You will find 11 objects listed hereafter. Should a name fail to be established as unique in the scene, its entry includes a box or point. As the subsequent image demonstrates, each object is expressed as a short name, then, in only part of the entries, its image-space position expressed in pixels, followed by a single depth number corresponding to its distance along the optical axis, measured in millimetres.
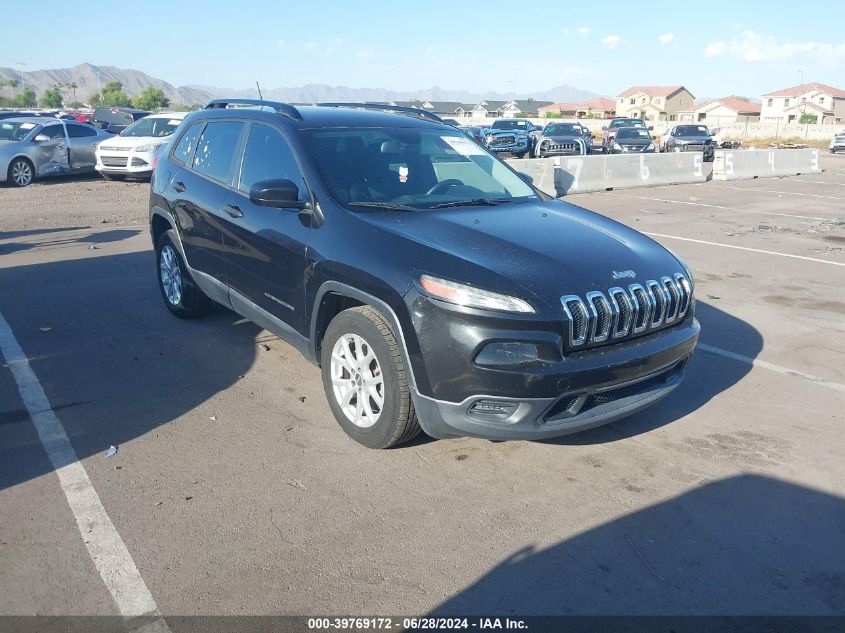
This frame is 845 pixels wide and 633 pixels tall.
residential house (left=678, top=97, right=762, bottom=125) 105625
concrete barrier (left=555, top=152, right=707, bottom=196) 17891
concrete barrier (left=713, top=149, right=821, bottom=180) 22811
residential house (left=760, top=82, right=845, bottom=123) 107500
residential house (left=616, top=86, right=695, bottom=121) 120250
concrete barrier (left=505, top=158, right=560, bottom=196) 17047
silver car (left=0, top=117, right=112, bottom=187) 17109
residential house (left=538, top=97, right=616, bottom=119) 116338
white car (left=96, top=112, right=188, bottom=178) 17375
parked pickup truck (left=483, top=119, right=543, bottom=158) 27766
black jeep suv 3598
